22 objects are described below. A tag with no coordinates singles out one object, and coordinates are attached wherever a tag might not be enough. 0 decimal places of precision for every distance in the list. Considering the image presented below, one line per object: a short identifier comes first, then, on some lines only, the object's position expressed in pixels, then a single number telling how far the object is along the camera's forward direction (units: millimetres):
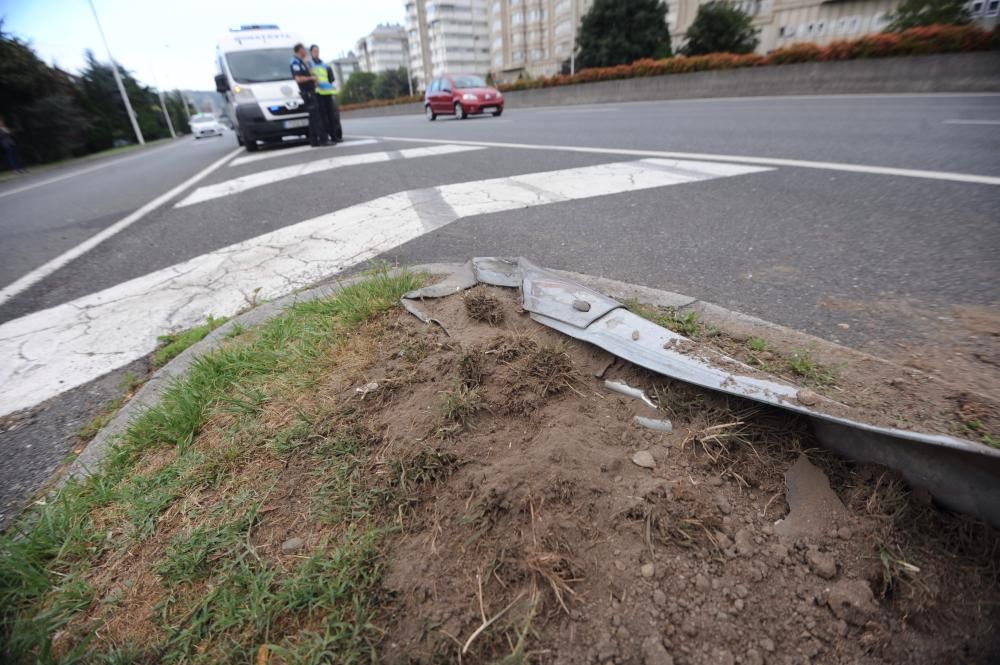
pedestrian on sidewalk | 16203
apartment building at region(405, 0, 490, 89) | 82688
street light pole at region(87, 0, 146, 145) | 28528
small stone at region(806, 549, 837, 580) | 1034
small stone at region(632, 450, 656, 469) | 1292
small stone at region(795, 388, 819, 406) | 1321
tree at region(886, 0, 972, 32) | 18016
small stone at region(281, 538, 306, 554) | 1167
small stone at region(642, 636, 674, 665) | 912
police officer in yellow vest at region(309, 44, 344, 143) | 9039
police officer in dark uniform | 8727
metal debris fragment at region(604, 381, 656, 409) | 1514
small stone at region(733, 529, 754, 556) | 1087
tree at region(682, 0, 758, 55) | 22953
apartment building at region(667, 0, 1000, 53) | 28861
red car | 17016
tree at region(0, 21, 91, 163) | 18719
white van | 9445
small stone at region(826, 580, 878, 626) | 976
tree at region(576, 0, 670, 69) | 28359
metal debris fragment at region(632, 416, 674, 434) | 1404
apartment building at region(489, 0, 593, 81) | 54938
